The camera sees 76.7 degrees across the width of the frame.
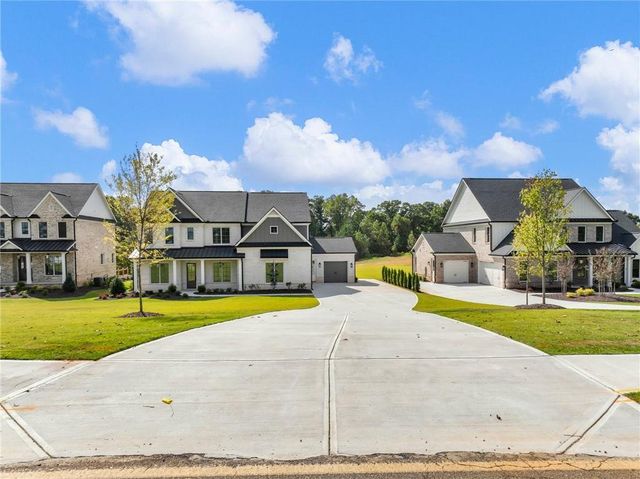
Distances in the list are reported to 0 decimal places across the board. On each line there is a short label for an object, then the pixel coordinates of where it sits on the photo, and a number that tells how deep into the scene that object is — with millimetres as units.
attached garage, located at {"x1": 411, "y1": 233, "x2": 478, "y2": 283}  39375
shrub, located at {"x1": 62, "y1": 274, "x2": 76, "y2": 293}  33781
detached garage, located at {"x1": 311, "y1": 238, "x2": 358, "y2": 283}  40250
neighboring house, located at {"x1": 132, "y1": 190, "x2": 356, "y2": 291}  33406
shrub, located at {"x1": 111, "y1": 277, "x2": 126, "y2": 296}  30573
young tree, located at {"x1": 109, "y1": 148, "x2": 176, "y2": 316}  19609
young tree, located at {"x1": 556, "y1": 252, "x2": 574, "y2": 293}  27906
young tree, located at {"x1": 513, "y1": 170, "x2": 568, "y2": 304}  23000
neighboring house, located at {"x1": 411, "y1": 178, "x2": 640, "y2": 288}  34781
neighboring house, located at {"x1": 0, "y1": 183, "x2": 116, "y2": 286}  34781
